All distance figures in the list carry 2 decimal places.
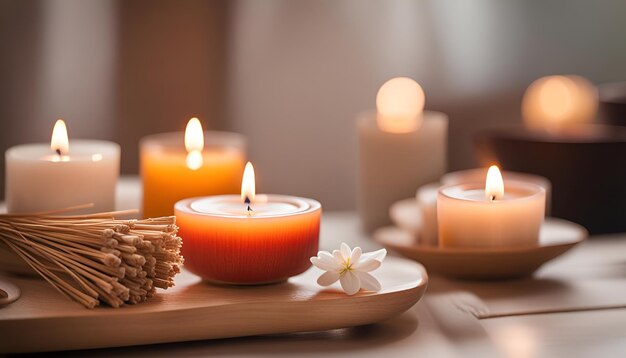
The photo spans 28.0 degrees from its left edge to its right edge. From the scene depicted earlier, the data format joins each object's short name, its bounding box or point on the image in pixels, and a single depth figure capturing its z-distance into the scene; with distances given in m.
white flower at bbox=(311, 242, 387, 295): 0.68
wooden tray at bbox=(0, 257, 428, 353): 0.64
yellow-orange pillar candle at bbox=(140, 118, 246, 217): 0.81
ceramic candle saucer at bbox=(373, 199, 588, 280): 0.77
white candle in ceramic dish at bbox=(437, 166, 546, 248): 0.76
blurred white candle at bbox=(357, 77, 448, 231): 0.91
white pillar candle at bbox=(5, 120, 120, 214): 0.74
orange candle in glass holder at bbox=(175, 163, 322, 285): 0.68
